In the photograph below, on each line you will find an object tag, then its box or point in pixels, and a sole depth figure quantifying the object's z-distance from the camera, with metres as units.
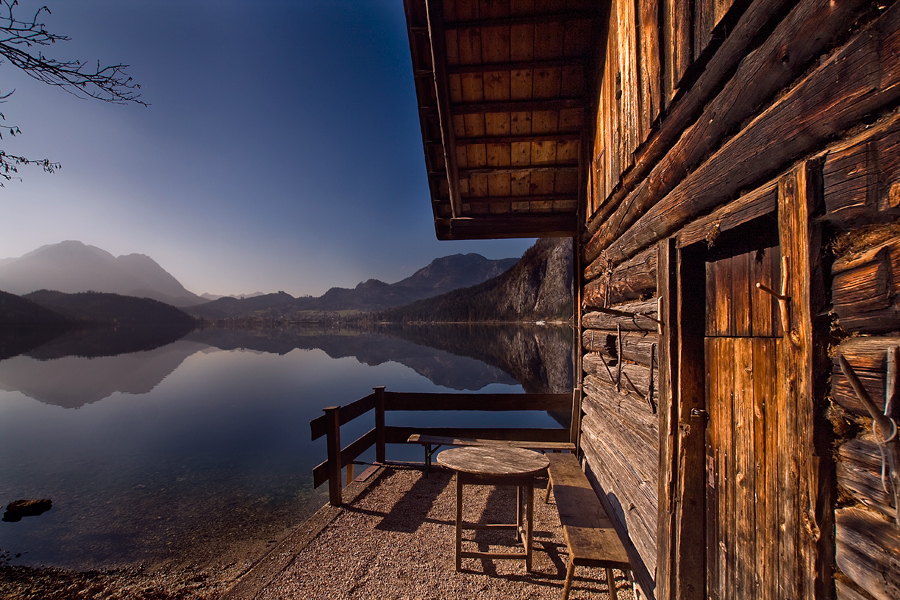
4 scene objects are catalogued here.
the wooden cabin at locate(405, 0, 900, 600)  1.30
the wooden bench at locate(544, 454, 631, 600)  3.19
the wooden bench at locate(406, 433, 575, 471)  6.27
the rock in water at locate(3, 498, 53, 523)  8.95
